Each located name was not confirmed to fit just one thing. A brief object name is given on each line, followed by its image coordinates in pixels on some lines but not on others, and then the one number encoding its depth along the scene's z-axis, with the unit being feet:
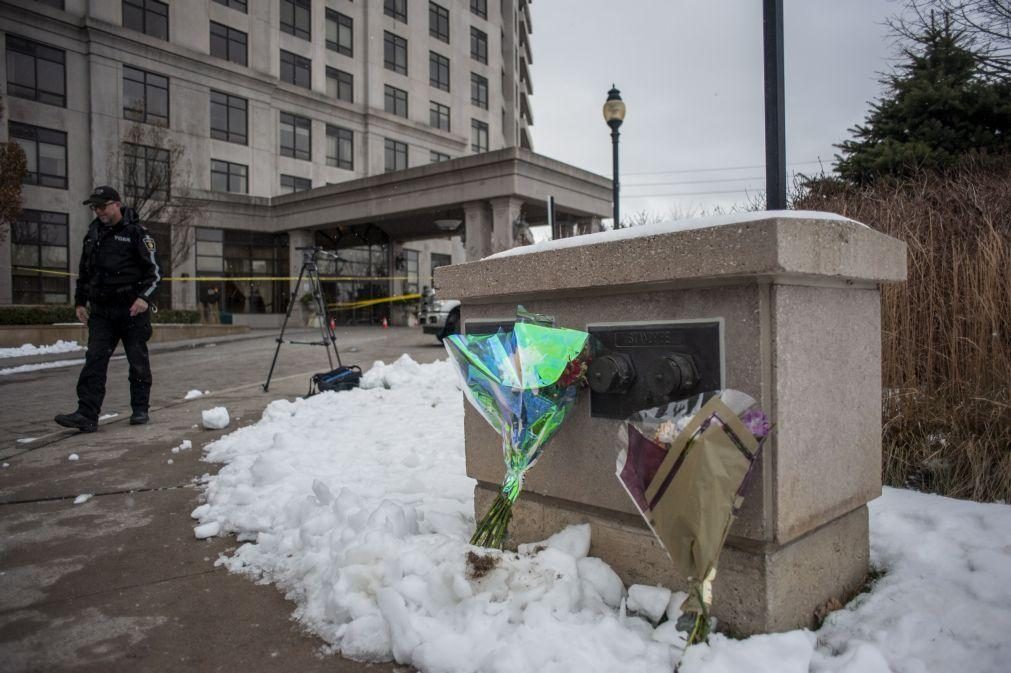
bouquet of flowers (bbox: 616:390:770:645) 5.47
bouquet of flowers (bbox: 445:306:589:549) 7.09
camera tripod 24.49
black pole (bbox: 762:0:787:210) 10.47
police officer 18.22
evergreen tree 34.01
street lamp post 37.32
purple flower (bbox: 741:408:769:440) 5.79
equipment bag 23.06
